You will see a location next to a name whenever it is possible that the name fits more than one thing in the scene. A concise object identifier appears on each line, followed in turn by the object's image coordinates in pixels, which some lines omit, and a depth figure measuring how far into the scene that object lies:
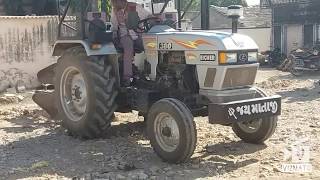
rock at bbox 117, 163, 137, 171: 6.87
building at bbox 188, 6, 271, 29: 40.38
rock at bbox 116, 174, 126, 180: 6.44
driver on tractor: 8.40
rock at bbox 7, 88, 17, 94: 14.87
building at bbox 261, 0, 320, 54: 29.09
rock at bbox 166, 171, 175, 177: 6.63
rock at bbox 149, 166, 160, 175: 6.72
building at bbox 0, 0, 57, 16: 21.48
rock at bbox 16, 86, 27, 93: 15.10
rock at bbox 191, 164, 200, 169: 6.91
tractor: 7.05
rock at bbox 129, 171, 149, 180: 6.46
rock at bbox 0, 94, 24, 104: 12.95
